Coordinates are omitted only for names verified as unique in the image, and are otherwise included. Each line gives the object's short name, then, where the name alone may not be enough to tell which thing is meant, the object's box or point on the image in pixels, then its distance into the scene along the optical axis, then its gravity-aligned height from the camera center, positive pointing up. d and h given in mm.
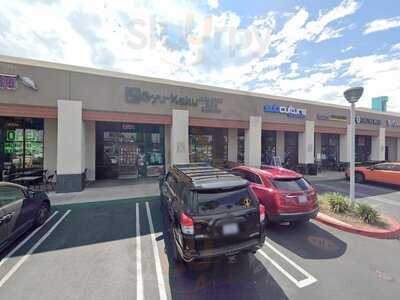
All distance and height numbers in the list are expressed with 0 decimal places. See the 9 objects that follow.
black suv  3607 -1267
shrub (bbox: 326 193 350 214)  6977 -1807
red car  5637 -1299
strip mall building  9734 +1497
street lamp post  7371 +1525
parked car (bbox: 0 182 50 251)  4602 -1617
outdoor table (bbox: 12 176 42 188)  9664 -1580
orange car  11978 -1349
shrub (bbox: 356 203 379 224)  6332 -1943
